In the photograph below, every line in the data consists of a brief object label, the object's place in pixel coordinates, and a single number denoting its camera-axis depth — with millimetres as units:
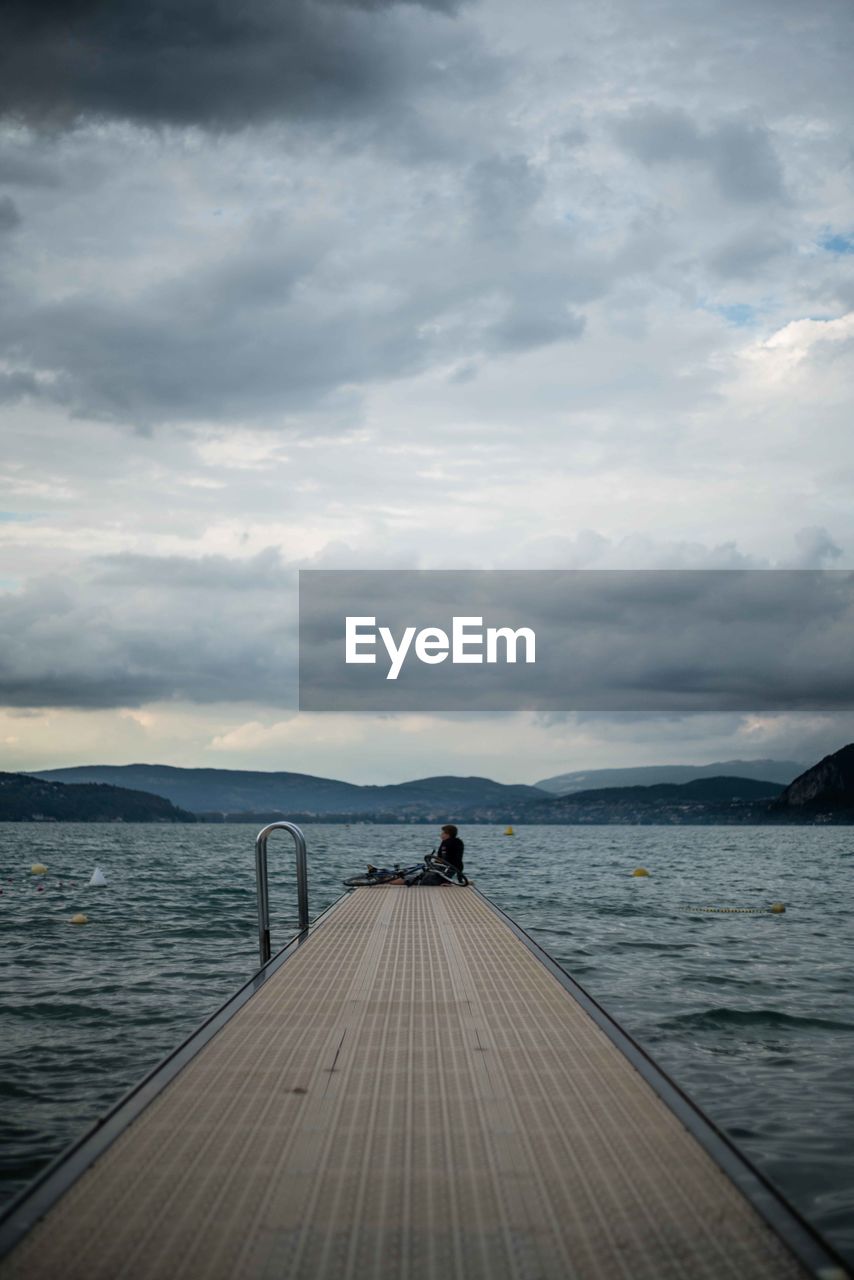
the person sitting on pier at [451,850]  20781
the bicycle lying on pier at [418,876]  20453
